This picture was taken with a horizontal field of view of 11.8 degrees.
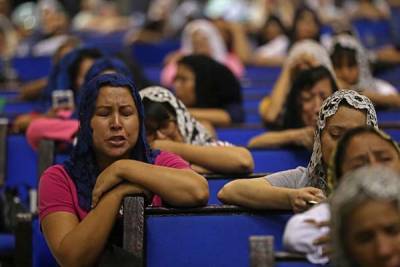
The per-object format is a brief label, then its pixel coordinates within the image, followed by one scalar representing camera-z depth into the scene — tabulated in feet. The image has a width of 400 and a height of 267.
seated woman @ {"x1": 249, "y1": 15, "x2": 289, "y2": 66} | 54.73
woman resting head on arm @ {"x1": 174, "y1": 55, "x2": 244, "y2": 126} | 34.75
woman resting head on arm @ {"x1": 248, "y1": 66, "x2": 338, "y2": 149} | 28.81
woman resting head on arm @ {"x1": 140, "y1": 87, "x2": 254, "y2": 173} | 26.04
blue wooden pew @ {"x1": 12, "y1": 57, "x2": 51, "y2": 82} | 55.44
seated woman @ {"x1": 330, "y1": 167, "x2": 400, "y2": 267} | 15.34
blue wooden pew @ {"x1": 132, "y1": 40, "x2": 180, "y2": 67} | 60.38
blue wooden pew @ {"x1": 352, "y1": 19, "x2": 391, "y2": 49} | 62.10
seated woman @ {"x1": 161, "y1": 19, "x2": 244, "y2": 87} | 49.28
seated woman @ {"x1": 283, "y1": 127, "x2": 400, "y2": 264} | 17.78
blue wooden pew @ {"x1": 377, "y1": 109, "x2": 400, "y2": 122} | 35.64
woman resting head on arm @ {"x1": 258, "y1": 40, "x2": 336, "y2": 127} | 33.75
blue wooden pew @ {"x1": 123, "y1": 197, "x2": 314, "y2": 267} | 20.72
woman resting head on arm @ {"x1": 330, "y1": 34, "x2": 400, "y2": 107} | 36.32
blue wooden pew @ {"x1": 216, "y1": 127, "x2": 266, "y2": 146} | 32.64
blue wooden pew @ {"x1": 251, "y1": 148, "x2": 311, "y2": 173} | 28.35
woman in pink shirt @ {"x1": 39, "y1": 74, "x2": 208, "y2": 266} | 20.56
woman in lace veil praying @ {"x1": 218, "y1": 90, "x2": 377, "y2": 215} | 19.92
